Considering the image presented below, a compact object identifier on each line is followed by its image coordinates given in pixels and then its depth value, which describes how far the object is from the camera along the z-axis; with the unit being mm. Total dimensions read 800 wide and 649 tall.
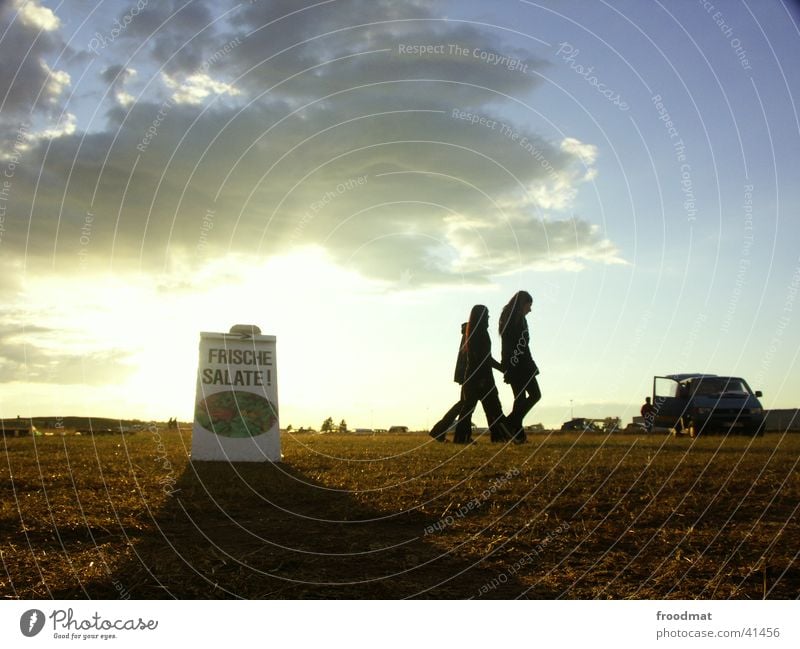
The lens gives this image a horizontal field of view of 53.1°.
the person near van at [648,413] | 25328
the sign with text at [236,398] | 13320
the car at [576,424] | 33375
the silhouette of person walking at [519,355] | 15969
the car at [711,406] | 22016
